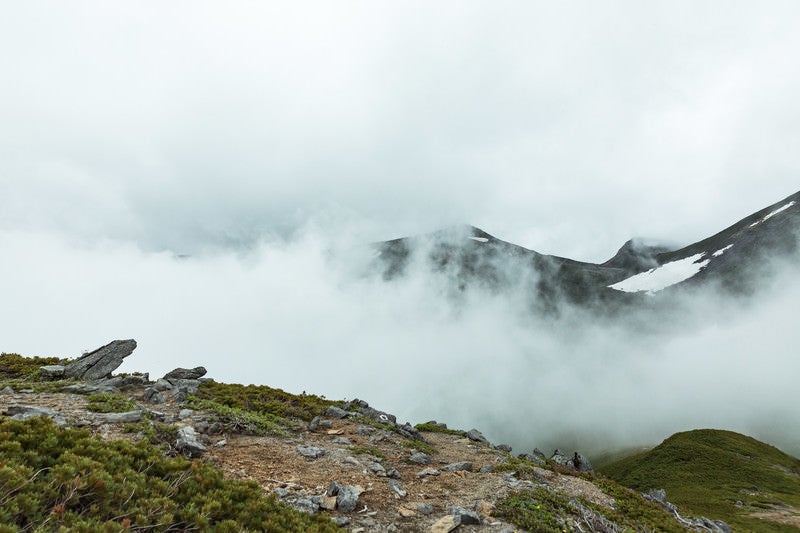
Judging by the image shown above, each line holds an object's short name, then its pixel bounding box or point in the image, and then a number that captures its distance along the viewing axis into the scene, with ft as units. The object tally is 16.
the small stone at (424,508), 48.72
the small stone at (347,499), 45.09
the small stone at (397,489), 52.85
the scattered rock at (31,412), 52.47
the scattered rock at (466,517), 45.78
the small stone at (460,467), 69.53
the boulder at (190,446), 51.85
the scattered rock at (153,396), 79.63
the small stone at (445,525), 43.65
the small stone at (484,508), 49.65
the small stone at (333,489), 48.13
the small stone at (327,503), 44.55
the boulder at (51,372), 91.35
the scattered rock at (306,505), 42.30
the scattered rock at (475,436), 108.88
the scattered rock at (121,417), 58.21
